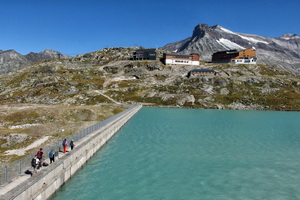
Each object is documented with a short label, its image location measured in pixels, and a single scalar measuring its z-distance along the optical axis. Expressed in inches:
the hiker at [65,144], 1199.6
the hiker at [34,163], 882.1
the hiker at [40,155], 947.2
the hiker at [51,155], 1003.9
